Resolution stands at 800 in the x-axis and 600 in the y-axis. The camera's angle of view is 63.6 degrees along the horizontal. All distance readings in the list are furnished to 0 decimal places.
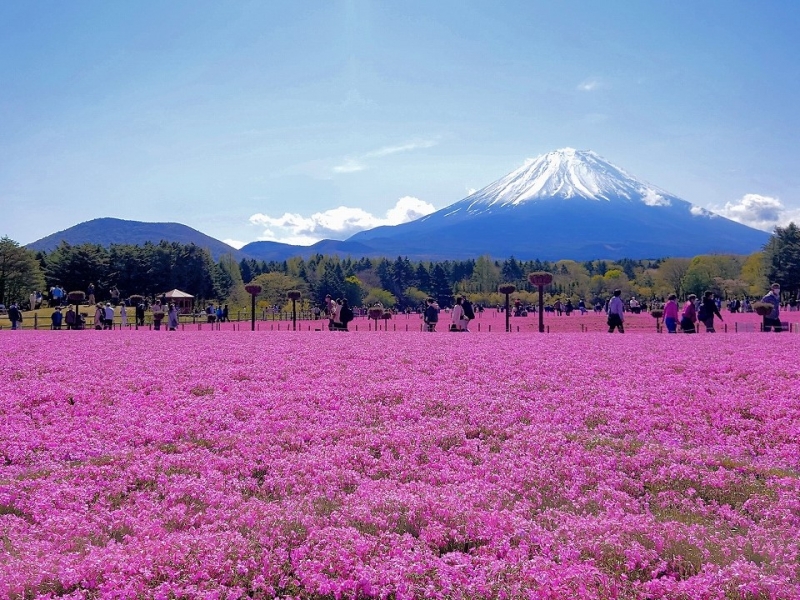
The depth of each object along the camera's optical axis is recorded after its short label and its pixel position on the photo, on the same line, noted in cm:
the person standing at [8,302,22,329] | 3866
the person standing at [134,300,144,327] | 4984
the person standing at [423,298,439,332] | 3114
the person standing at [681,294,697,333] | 2716
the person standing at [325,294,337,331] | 3384
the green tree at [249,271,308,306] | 11962
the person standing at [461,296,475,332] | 2847
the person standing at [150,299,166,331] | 4041
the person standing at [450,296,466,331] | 2888
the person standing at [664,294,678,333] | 2634
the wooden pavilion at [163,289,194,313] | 7974
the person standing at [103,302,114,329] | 3969
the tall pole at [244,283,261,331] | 3831
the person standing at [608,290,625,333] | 2670
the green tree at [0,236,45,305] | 8631
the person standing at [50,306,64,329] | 4008
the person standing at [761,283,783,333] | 2568
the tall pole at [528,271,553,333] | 3231
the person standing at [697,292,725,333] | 2474
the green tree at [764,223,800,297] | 9619
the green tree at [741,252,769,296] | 10725
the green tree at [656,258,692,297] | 14004
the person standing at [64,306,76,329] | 3953
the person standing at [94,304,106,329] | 3850
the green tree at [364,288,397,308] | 13775
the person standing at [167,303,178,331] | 3653
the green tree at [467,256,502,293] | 16438
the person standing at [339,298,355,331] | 3124
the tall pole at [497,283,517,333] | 3516
